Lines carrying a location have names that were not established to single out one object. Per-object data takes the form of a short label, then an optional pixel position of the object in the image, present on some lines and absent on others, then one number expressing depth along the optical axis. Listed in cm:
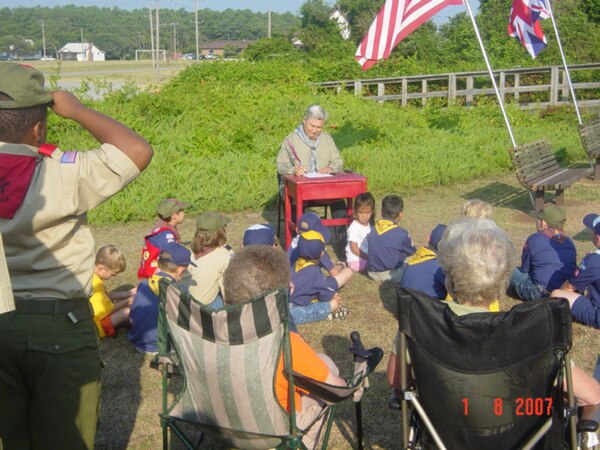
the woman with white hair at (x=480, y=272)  311
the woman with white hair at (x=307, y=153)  841
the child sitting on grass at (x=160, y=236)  605
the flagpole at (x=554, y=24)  1139
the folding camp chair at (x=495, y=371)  288
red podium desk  777
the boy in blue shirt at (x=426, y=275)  577
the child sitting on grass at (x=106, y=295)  579
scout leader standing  265
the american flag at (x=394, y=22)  892
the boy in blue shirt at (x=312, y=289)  610
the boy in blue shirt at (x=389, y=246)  712
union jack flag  1127
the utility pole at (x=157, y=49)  4606
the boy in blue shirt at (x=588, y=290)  566
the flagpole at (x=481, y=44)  921
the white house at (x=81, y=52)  12282
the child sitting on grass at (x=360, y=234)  760
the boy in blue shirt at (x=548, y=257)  619
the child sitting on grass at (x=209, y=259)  566
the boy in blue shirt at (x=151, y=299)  548
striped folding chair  321
